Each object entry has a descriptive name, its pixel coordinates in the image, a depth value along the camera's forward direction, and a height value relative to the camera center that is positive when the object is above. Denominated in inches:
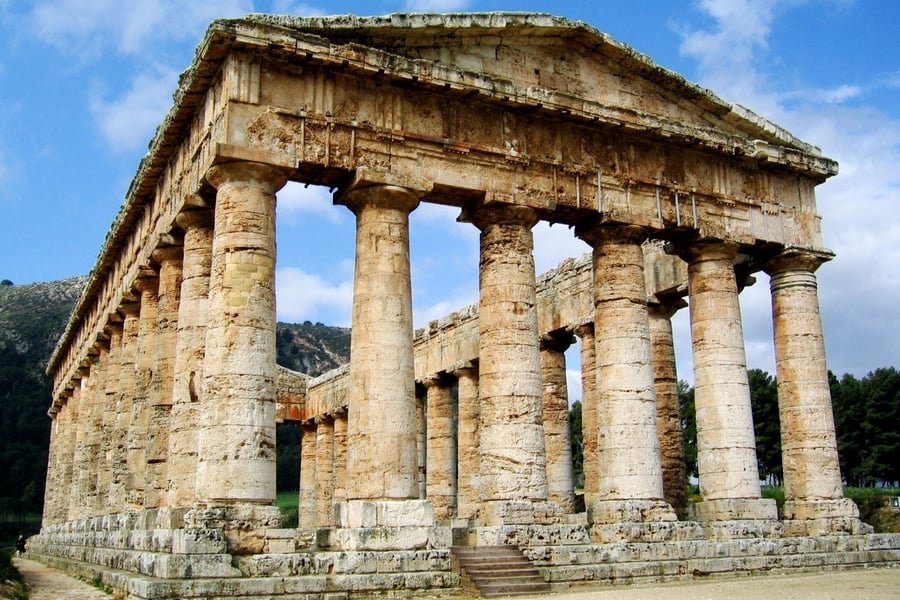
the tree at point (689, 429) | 2511.3 +176.4
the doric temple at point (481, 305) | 609.6 +157.8
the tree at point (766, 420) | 2399.1 +179.2
